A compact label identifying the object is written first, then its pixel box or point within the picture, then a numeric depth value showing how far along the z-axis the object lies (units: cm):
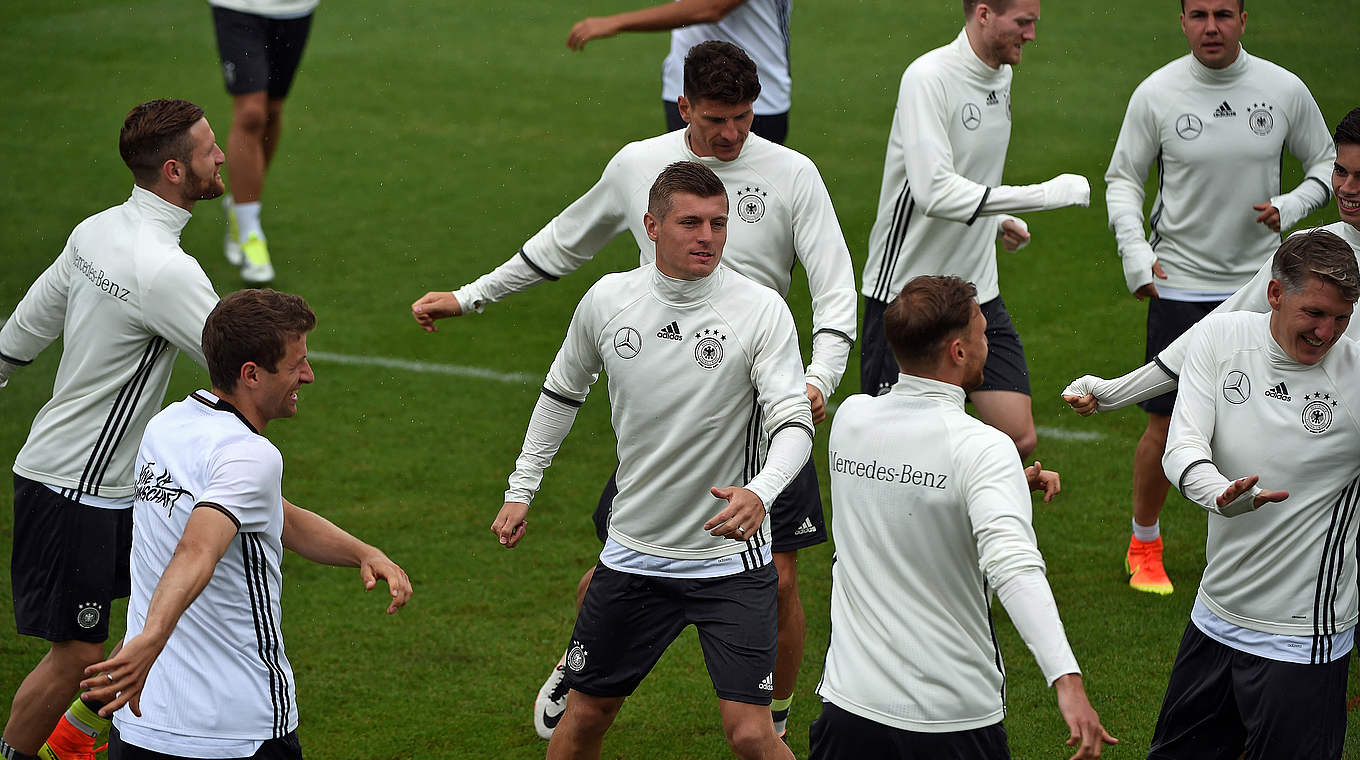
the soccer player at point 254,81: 2120
